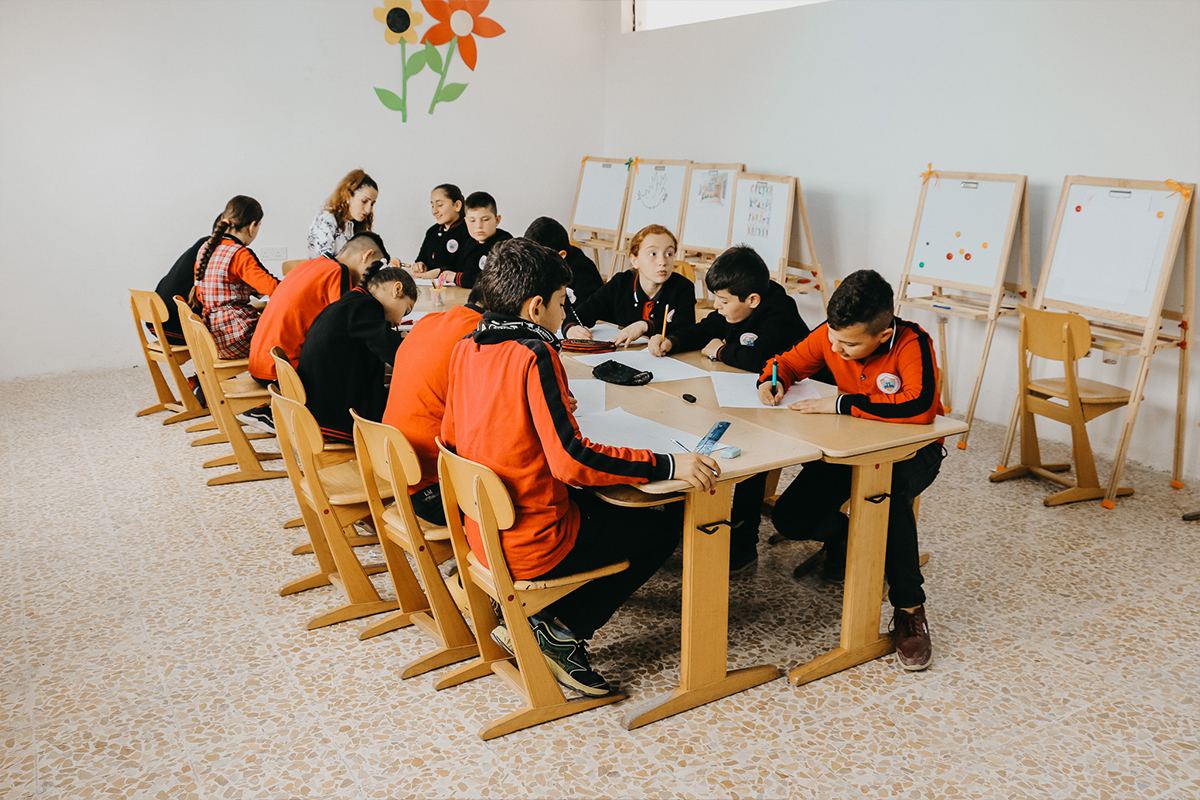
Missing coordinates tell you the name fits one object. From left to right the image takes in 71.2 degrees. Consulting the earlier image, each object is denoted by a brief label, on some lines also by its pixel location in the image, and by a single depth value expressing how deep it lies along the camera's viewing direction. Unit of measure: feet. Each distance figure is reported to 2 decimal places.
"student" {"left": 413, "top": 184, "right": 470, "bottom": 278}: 17.59
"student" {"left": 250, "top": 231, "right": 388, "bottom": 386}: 11.96
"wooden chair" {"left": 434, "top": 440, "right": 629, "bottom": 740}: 6.52
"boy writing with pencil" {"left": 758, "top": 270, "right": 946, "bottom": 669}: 7.85
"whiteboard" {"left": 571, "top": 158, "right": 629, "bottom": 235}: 22.72
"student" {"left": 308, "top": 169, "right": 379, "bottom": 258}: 16.48
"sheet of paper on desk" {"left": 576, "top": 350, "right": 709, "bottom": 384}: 9.70
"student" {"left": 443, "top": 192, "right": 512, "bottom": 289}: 15.70
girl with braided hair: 14.32
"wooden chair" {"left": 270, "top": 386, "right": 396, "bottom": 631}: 8.40
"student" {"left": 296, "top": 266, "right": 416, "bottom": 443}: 10.23
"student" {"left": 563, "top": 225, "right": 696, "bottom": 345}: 11.60
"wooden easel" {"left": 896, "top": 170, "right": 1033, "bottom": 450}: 14.19
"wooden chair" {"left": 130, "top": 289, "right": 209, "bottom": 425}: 15.21
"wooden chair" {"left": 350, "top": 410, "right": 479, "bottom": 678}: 7.45
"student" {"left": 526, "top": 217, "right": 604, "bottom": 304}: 12.96
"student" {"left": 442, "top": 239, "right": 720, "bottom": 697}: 6.49
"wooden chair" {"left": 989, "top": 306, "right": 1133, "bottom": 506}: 11.66
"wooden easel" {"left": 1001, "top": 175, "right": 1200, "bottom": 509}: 12.00
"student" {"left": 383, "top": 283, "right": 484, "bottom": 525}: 8.37
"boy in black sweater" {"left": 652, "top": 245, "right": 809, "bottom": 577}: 9.87
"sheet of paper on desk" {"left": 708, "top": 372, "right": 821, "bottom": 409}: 8.62
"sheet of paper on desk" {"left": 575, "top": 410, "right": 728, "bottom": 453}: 7.25
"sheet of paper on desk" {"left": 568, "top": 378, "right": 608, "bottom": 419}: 8.32
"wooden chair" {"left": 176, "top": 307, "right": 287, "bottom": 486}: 12.79
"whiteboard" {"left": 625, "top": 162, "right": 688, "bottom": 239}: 20.95
